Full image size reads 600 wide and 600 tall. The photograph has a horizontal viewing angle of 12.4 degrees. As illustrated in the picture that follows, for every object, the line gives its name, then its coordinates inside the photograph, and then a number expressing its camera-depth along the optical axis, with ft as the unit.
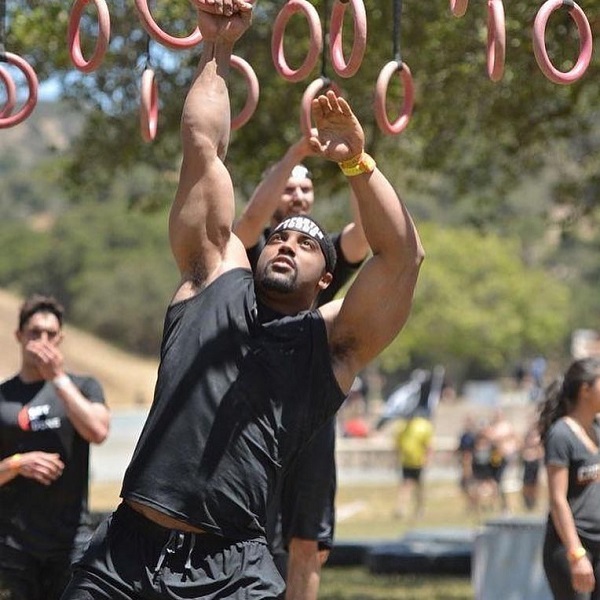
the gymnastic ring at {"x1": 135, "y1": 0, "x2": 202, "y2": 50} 33.82
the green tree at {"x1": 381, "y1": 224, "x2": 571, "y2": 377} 481.30
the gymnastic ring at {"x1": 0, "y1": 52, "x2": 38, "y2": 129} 36.95
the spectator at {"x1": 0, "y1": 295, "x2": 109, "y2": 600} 40.58
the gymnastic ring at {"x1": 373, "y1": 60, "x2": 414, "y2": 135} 37.34
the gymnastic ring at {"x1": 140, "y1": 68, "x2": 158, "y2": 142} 38.23
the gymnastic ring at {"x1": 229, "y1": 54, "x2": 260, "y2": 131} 39.51
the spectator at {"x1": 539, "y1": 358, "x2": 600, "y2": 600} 43.11
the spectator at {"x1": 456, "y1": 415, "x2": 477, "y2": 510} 157.30
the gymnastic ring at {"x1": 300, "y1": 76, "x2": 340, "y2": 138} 39.44
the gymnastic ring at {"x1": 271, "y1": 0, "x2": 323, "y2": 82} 35.63
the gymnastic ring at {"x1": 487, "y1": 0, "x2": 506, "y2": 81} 34.76
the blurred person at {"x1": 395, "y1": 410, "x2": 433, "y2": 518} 151.45
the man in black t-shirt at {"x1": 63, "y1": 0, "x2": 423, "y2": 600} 27.41
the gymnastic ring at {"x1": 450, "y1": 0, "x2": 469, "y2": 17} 34.36
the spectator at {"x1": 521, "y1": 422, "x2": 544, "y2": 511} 139.24
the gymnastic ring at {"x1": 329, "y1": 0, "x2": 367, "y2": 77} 34.69
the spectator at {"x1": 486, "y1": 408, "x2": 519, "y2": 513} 155.02
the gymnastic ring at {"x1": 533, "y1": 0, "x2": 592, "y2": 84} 34.12
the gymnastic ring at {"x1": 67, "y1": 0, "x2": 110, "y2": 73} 35.38
